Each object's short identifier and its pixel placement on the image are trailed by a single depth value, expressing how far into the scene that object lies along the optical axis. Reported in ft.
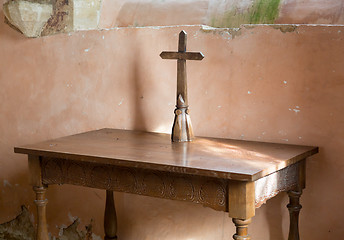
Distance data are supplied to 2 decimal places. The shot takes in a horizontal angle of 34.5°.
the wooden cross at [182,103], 8.88
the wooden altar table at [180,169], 7.04
